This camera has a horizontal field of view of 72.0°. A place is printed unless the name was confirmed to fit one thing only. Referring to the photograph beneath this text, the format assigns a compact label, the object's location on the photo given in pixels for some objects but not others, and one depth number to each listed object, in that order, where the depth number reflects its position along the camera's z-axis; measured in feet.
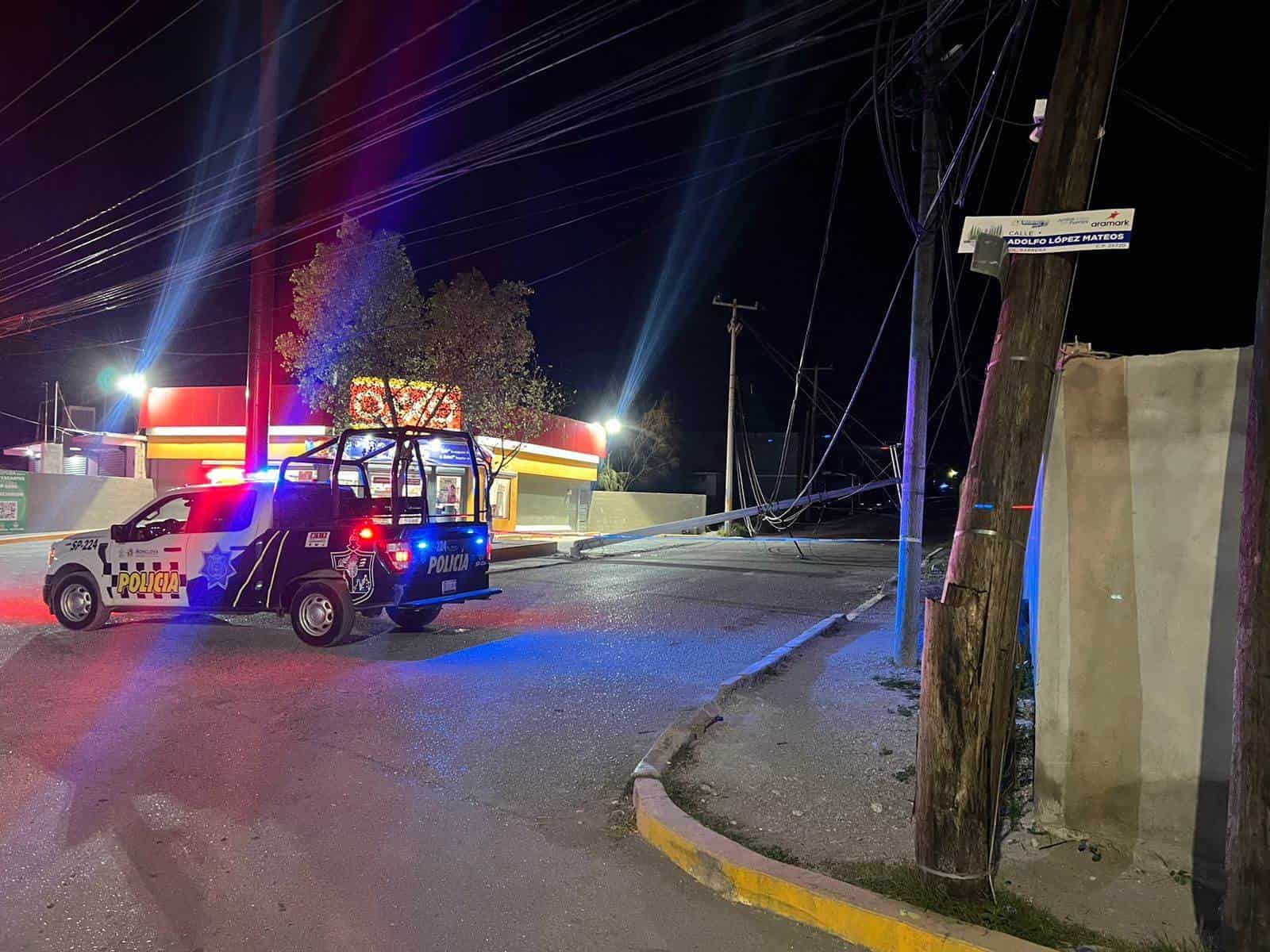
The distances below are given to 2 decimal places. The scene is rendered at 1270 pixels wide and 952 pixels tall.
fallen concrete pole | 69.82
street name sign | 12.09
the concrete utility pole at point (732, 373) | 111.04
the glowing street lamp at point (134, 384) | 99.19
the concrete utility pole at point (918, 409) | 28.89
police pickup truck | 30.99
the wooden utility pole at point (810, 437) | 100.63
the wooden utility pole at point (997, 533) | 11.96
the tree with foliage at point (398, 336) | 60.18
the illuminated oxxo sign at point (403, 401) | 63.05
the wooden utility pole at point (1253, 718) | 10.02
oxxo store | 90.63
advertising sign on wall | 87.40
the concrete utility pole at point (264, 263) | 51.93
